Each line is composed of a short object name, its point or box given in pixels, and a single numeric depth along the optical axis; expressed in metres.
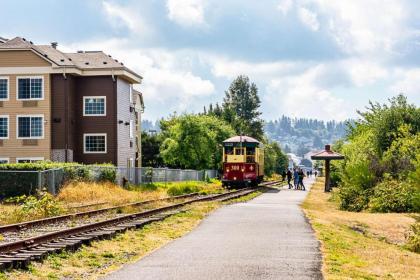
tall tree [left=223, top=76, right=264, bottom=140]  137.00
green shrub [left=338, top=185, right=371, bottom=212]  32.94
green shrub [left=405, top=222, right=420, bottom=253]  19.19
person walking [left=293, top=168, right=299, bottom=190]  56.45
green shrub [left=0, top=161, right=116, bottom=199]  33.56
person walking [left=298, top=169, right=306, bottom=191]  56.38
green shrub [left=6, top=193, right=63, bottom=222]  23.05
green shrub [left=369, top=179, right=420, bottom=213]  30.77
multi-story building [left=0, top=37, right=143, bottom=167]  52.22
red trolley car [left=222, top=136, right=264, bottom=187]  51.12
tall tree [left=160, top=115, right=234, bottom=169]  75.44
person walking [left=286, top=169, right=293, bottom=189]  58.28
